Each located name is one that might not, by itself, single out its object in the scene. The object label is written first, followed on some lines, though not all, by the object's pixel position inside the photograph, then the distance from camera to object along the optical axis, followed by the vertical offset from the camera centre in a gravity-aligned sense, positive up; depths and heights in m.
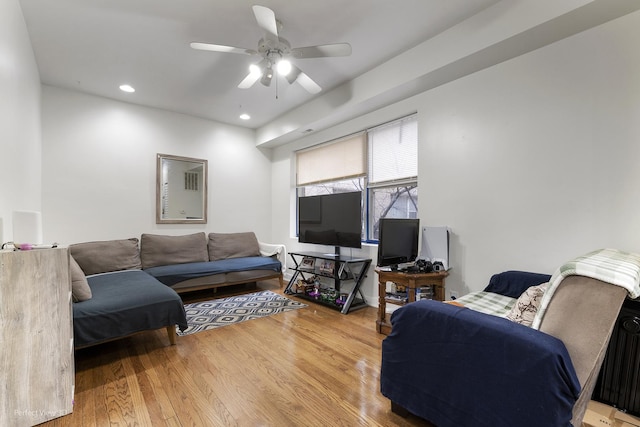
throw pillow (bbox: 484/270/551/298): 2.20 -0.55
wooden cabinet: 1.48 -0.70
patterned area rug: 3.05 -1.19
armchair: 1.08 -0.63
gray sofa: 2.18 -0.72
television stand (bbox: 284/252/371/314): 3.49 -0.97
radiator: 1.56 -0.85
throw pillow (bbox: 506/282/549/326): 1.51 -0.52
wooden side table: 2.56 -0.65
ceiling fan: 2.06 +1.30
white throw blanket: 1.07 -0.24
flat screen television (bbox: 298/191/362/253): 3.48 -0.10
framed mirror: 4.32 +0.34
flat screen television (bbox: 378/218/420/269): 2.77 -0.29
